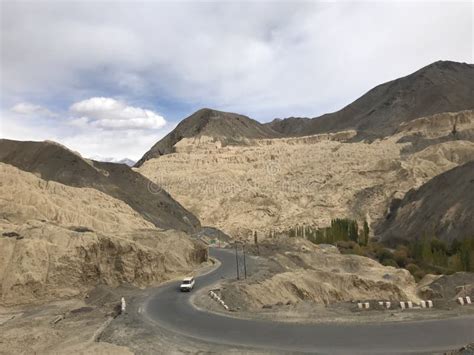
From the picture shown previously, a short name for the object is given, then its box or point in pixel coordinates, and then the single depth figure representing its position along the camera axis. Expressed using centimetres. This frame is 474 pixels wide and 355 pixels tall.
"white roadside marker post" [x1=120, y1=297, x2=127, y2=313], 2594
